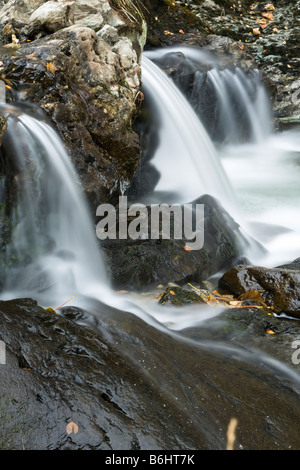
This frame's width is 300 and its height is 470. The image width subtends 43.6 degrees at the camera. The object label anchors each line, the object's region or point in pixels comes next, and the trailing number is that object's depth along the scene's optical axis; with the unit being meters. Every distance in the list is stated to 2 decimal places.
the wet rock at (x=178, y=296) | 3.75
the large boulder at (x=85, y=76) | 4.53
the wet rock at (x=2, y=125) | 3.43
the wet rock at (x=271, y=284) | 3.74
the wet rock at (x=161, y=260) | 4.20
